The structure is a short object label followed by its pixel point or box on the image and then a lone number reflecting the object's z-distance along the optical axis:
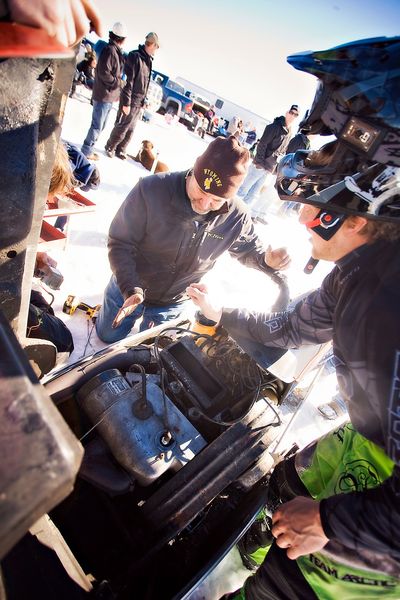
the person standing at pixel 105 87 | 6.30
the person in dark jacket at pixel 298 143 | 6.94
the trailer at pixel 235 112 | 31.17
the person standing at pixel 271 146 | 7.60
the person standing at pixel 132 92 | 6.70
